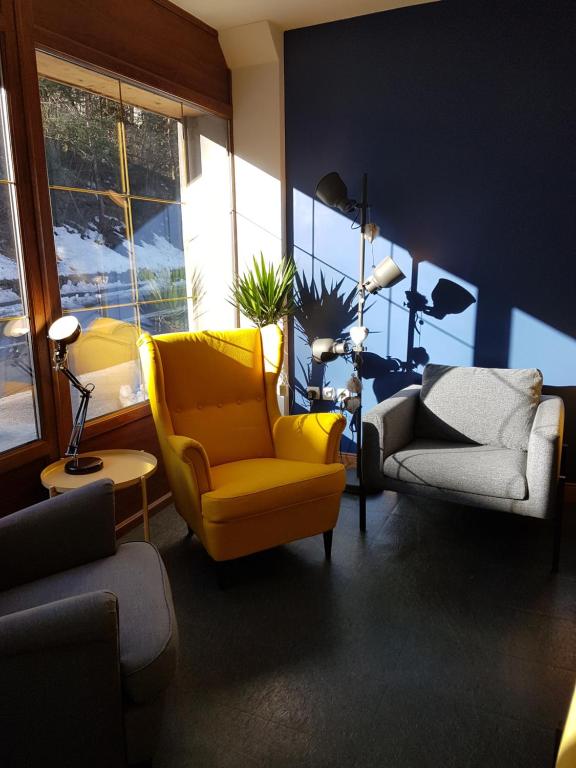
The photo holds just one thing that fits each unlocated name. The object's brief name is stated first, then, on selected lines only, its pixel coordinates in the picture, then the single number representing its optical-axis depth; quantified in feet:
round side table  8.03
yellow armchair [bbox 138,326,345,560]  8.48
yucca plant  12.22
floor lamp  11.25
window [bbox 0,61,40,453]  7.99
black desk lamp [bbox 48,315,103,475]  8.14
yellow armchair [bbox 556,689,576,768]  3.78
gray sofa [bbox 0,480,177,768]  4.66
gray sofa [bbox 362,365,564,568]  8.87
